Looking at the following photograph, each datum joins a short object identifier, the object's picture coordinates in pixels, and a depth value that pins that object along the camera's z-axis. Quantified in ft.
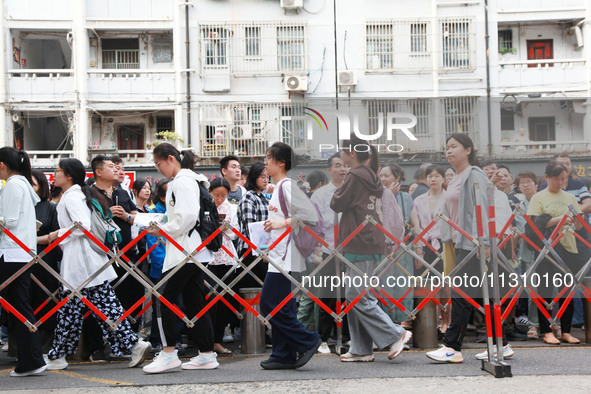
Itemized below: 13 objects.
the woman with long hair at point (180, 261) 16.92
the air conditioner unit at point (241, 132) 71.31
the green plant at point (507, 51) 72.74
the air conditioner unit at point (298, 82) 67.31
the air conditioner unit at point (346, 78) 63.49
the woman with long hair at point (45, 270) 19.70
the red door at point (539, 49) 73.92
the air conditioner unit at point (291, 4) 67.35
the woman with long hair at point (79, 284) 18.15
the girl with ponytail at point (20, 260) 16.90
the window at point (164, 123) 74.28
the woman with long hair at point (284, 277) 16.83
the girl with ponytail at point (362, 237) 17.34
